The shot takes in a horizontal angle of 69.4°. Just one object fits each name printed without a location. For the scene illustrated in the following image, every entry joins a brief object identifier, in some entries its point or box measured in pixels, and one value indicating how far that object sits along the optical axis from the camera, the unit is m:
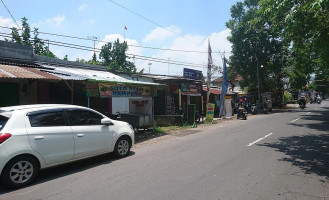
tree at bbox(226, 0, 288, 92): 29.17
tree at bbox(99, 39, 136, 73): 34.28
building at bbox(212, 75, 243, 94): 51.81
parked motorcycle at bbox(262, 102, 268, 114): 26.89
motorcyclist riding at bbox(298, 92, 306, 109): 31.53
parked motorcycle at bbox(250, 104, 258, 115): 25.66
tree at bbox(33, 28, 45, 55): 28.22
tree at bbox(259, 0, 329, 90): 6.87
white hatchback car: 4.82
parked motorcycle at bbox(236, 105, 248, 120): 20.12
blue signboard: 21.34
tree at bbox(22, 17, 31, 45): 27.60
